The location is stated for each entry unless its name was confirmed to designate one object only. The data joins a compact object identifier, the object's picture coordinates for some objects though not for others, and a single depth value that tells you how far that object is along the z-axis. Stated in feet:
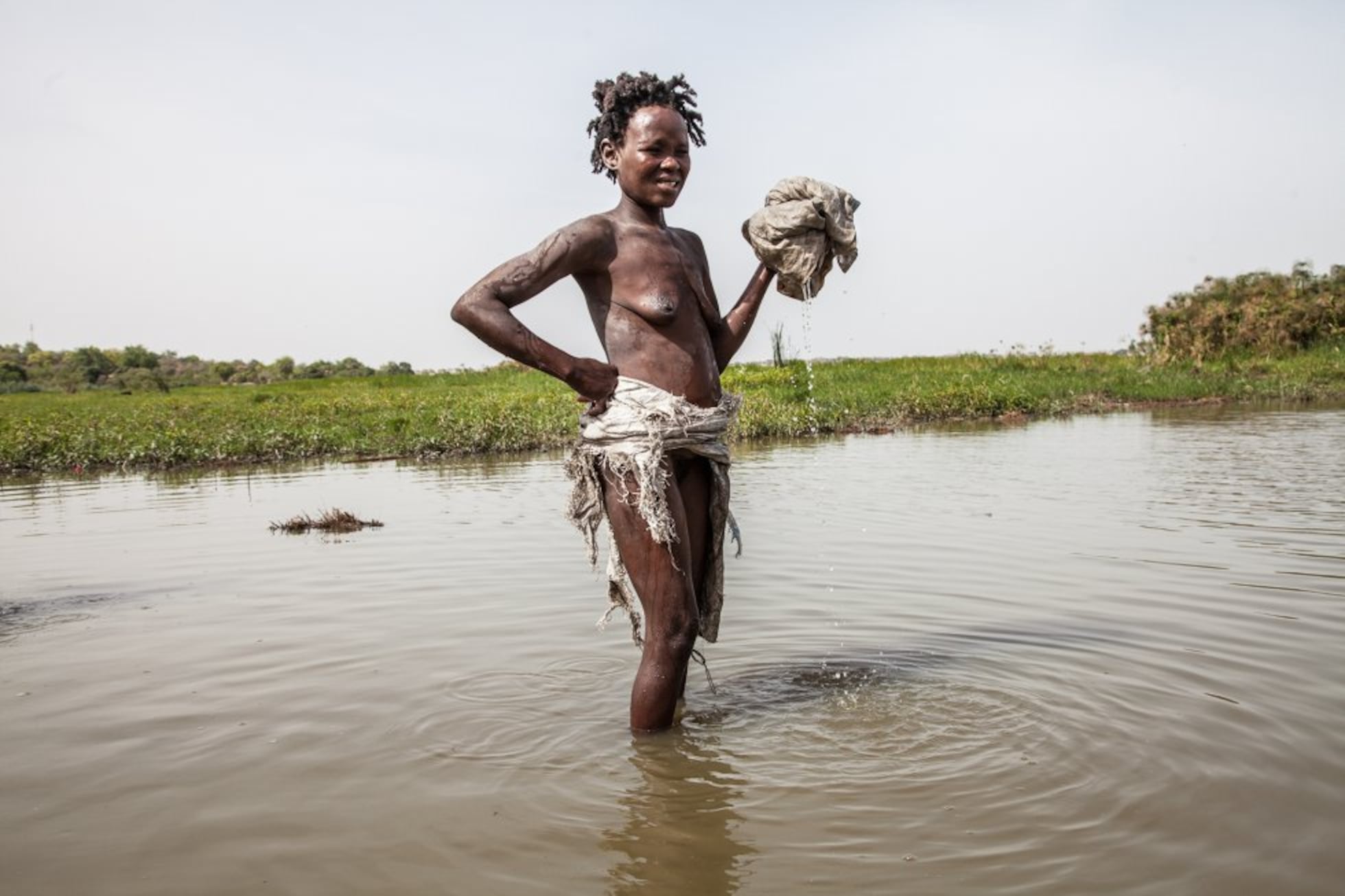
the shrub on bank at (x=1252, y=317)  102.47
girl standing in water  11.27
